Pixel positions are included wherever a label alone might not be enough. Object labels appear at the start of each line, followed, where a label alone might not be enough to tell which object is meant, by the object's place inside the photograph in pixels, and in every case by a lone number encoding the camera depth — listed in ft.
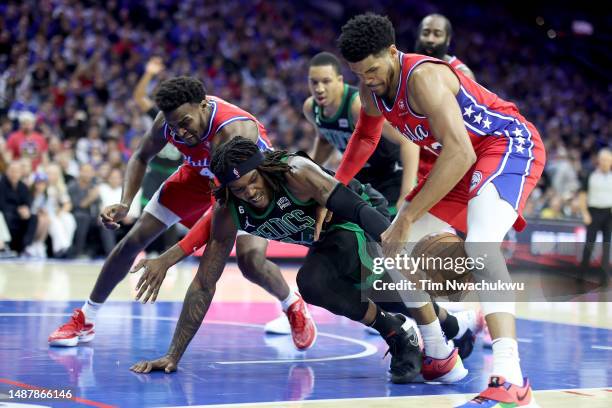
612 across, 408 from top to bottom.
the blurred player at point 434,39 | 48.52
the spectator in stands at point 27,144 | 91.86
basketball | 34.71
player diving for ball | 31.58
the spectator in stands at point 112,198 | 91.50
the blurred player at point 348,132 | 46.96
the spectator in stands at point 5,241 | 86.33
